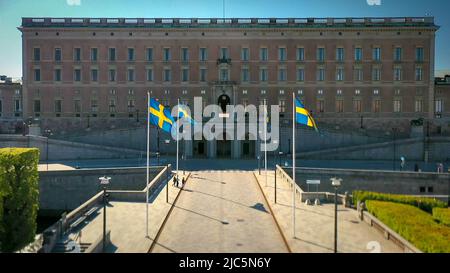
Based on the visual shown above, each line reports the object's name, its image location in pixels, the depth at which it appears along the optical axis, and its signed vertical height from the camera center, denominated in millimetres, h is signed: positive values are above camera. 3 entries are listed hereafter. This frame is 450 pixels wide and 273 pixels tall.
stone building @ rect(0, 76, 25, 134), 57344 +3437
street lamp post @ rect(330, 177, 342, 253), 17438 -2746
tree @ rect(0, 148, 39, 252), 22781 -4850
